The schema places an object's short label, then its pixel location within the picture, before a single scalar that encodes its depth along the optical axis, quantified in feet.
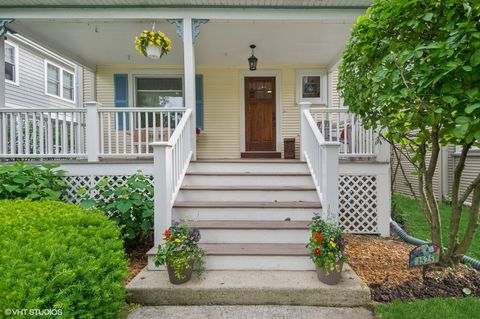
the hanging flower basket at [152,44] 15.28
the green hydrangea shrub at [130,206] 12.04
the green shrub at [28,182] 12.83
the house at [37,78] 29.27
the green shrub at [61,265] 5.64
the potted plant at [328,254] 9.02
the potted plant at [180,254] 9.16
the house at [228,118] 11.41
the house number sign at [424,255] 9.04
